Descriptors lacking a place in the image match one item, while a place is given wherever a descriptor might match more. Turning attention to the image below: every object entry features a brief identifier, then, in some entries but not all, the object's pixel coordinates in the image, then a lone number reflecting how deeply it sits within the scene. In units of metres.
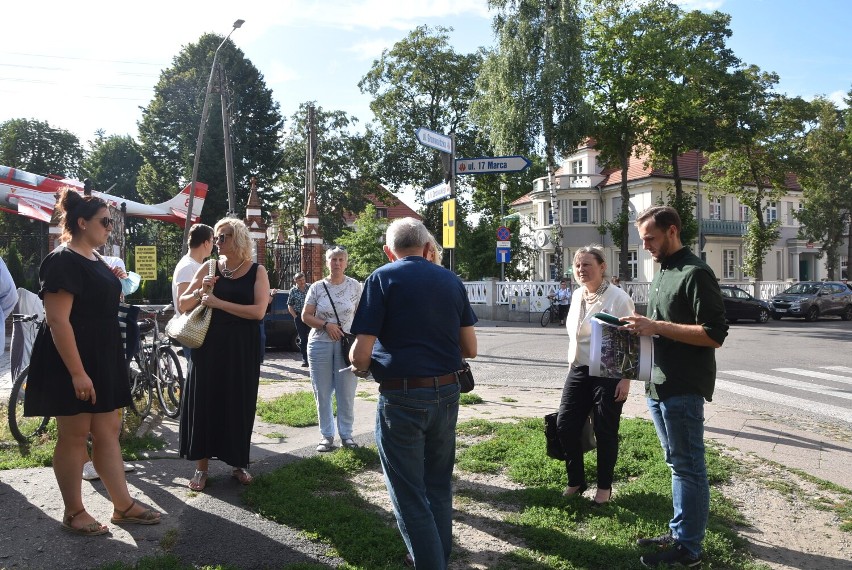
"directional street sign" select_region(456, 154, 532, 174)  10.22
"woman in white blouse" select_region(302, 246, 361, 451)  6.28
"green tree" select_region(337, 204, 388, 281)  34.19
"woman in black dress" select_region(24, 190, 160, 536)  4.00
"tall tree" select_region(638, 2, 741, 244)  33.22
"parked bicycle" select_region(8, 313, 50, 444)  6.12
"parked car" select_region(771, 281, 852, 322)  28.78
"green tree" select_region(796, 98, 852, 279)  42.69
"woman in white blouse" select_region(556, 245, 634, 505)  4.70
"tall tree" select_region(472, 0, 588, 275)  29.50
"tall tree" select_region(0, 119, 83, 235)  53.19
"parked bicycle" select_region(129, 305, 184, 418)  7.48
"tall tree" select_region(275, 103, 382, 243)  43.84
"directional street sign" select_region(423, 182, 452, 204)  10.24
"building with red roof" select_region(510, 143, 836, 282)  47.72
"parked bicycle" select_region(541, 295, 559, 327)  25.52
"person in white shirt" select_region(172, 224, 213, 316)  6.02
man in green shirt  3.58
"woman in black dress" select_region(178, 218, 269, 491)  4.98
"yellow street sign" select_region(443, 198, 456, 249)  10.51
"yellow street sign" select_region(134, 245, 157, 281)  17.41
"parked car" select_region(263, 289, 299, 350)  15.23
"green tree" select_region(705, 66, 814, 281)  35.03
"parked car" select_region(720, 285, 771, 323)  27.09
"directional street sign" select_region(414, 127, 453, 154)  10.12
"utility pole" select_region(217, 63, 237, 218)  25.04
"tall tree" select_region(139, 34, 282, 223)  43.28
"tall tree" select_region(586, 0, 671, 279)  33.34
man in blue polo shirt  3.30
